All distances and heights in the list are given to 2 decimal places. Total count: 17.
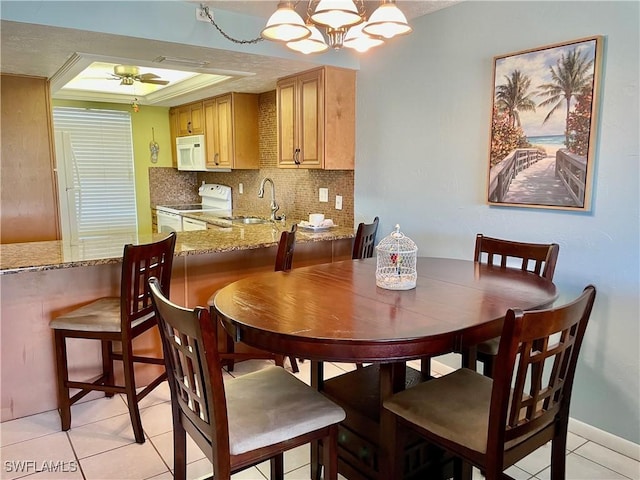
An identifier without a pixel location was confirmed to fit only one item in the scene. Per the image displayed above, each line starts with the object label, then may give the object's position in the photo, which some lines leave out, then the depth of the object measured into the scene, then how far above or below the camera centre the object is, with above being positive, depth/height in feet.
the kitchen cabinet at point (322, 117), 11.16 +1.52
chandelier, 5.69 +2.01
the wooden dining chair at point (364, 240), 9.64 -1.37
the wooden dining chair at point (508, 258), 6.81 -1.34
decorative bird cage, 6.18 -1.17
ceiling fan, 13.01 +2.96
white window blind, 17.13 +0.27
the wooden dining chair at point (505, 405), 4.10 -2.50
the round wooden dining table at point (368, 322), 4.54 -1.56
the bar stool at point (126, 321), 7.07 -2.33
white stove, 16.07 -1.27
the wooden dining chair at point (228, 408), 4.20 -2.47
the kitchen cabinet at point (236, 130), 14.92 +1.58
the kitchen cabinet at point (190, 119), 16.81 +2.22
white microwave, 16.76 +0.92
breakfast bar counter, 7.71 -2.09
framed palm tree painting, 6.93 +0.85
